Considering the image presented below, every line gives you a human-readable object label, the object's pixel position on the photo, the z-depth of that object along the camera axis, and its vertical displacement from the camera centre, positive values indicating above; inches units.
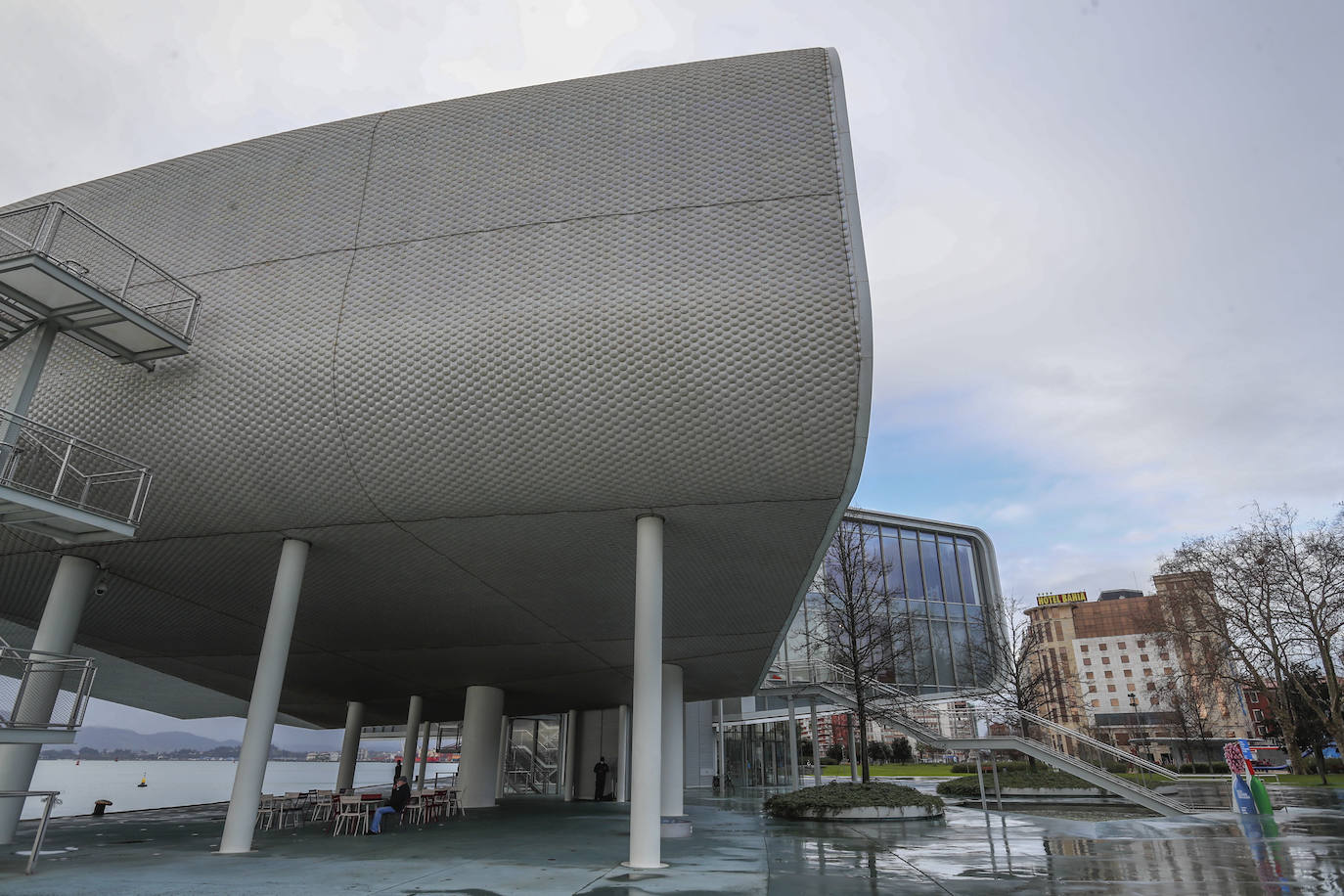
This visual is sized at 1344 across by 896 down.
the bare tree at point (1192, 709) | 1154.0 +68.8
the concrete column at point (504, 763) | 1147.1 -43.7
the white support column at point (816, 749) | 809.9 -12.6
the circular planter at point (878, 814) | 596.7 -58.4
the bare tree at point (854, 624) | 726.5 +127.7
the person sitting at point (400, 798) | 515.9 -43.6
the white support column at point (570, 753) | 1012.5 -24.1
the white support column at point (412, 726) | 940.0 +9.1
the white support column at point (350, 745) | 998.4 -16.1
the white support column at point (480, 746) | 766.5 -12.4
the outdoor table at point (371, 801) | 481.7 -43.6
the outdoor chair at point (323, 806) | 593.0 -59.5
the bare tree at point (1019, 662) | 1028.6 +119.1
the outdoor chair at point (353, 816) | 476.4 -51.3
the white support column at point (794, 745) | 832.1 -9.5
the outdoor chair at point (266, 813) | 530.3 -56.7
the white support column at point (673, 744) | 598.9 -6.8
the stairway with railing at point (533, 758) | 1254.9 -38.2
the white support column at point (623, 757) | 960.3 -27.5
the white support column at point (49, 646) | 359.3 +45.4
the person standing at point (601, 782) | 966.2 -58.6
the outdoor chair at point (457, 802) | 666.2 -61.2
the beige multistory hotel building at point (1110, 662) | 2849.4 +376.3
